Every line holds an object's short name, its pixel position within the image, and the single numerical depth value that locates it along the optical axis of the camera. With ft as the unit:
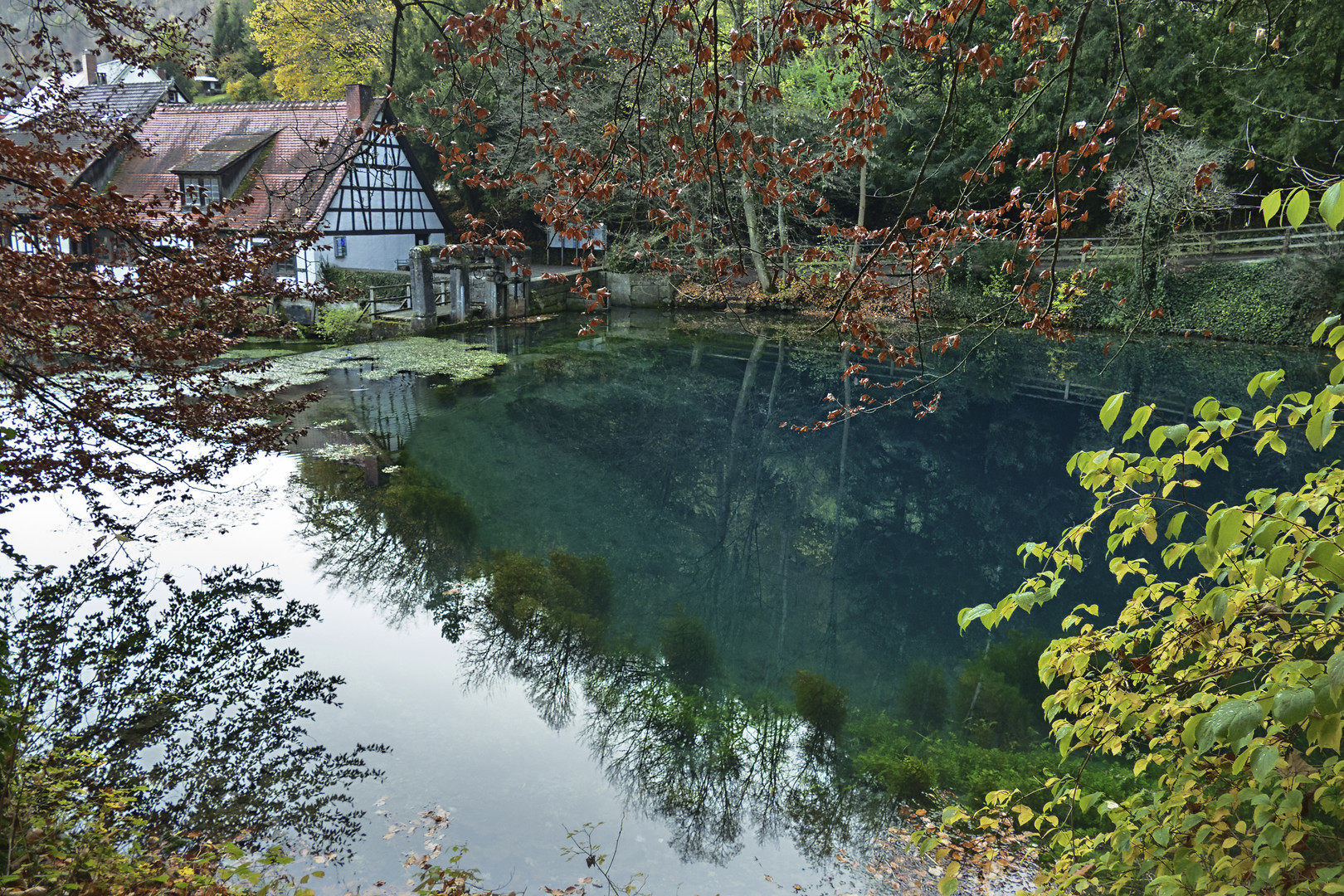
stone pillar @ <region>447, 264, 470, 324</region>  75.92
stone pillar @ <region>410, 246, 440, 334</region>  69.66
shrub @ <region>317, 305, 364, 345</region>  66.49
